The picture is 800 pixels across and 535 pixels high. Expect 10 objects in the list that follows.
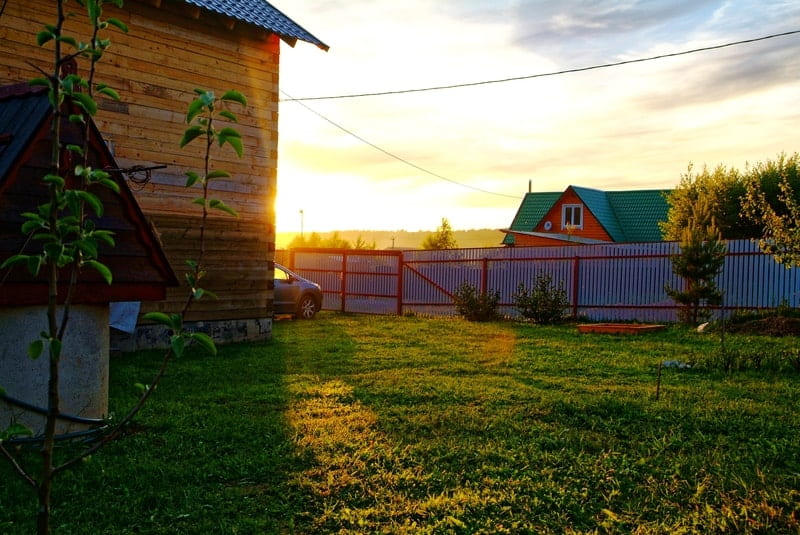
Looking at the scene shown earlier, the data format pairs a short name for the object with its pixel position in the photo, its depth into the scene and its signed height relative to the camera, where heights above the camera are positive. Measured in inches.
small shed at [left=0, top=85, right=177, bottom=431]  195.2 -10.9
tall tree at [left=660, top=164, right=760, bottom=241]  1226.0 +108.2
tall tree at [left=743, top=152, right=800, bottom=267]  448.5 +20.0
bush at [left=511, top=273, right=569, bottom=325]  659.4 -49.2
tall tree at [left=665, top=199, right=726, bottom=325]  614.9 -8.8
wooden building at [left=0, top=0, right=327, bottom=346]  401.1 +87.9
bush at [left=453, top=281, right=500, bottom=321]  699.4 -55.4
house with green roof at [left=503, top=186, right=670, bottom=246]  1566.2 +98.0
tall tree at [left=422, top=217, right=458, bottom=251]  1961.1 +43.7
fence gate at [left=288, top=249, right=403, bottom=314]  863.7 -39.2
